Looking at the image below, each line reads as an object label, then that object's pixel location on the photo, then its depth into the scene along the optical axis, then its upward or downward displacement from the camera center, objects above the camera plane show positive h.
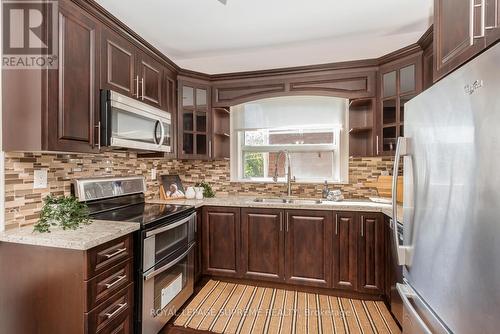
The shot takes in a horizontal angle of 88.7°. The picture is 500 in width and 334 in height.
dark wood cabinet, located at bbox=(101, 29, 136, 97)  1.84 +0.77
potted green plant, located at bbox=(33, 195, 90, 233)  1.47 -0.30
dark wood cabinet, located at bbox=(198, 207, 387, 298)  2.29 -0.78
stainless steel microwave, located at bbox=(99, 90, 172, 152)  1.77 +0.32
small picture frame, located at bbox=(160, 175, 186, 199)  2.88 -0.26
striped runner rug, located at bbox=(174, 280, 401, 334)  1.95 -1.23
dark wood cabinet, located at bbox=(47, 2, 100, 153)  1.48 +0.49
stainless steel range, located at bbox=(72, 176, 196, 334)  1.64 -0.57
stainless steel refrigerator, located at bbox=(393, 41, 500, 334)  0.76 -0.13
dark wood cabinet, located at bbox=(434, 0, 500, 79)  0.90 +0.55
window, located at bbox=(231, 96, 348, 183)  2.93 +0.32
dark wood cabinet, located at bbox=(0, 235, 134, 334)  1.30 -0.67
